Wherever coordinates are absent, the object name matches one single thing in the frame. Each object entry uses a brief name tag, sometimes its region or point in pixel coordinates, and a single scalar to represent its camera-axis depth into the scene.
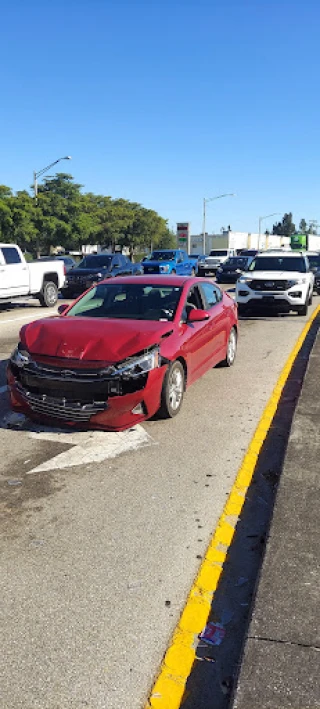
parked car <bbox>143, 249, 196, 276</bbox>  26.30
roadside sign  56.34
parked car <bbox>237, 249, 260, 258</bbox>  44.77
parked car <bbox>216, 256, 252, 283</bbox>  28.80
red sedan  4.98
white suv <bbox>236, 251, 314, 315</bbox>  14.24
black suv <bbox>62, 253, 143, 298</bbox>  20.17
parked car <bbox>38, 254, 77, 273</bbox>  31.16
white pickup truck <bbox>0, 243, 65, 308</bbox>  16.03
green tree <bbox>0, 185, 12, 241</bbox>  40.44
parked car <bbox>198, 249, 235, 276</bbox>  35.31
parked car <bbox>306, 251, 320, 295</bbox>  23.34
